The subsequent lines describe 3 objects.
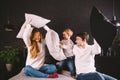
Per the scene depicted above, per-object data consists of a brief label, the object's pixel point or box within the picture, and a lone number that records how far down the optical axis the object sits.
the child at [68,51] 3.86
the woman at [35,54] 3.55
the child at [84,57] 3.01
